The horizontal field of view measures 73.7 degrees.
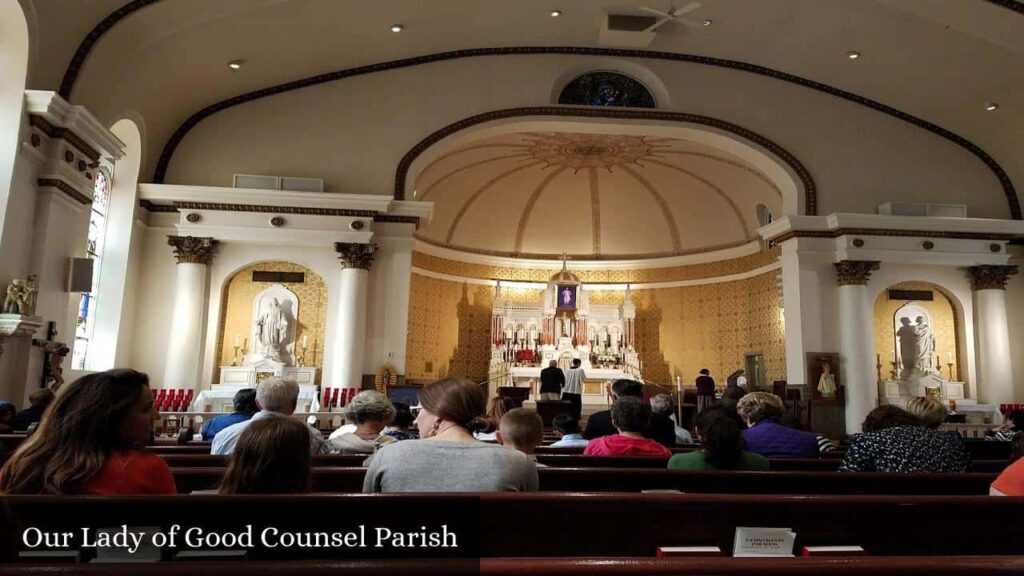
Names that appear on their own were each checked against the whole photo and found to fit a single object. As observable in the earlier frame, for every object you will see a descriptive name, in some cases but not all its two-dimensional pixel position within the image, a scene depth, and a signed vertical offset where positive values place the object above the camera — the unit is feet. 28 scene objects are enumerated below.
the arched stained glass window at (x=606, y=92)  38.40 +15.45
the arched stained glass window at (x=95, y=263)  31.55 +4.22
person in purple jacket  12.17 -1.21
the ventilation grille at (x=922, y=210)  38.27 +9.42
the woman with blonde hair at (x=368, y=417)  11.91 -1.01
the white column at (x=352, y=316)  33.40 +2.21
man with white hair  11.76 -0.84
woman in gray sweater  6.61 -1.02
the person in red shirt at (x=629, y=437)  11.62 -1.19
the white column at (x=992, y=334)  37.91 +2.54
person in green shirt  9.41 -1.11
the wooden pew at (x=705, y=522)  6.02 -1.35
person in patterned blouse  9.75 -1.08
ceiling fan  30.09 +16.36
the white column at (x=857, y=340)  36.27 +1.89
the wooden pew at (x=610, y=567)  3.84 -1.19
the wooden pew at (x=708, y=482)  8.52 -1.42
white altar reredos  50.44 +2.59
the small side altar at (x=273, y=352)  34.42 +0.30
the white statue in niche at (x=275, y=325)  35.04 +1.66
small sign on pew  6.04 -1.50
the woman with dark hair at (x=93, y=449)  5.63 -0.82
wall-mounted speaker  25.75 +2.88
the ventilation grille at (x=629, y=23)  33.99 +17.09
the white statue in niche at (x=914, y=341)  39.34 +2.08
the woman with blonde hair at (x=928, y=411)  11.78 -0.58
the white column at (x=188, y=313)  32.86 +2.04
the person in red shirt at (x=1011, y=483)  7.63 -1.16
